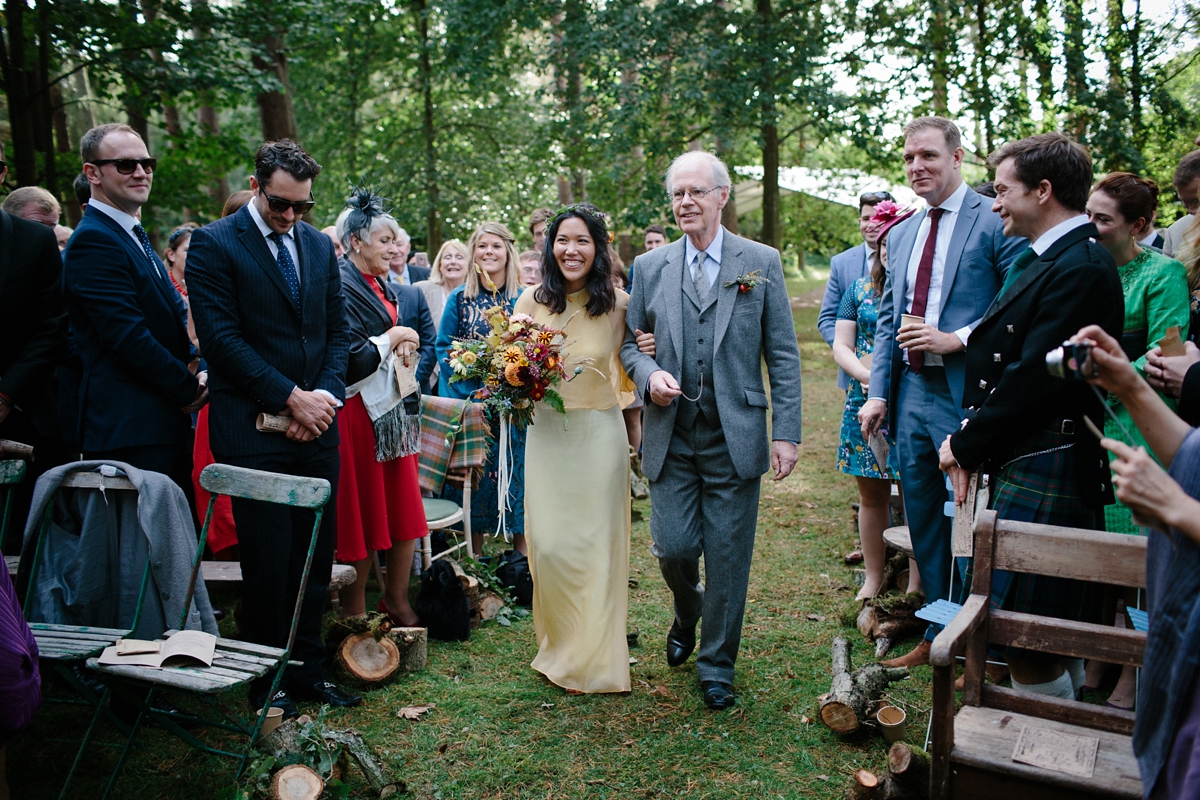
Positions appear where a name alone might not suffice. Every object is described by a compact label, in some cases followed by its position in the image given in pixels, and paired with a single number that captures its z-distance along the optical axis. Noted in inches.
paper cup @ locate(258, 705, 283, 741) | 141.0
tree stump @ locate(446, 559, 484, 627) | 208.4
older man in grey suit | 157.8
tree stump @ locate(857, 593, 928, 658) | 184.5
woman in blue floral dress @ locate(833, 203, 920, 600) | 205.3
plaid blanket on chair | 228.8
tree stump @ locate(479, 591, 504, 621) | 210.7
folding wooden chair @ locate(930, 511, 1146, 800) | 94.0
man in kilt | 120.5
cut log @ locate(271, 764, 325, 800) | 121.9
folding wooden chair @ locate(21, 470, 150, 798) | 120.6
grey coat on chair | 137.6
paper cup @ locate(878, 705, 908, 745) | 140.7
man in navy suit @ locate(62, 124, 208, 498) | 148.5
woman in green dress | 143.3
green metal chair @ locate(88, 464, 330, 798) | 118.6
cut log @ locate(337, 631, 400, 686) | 169.9
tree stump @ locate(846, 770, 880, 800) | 123.6
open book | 122.7
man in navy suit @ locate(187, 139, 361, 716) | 146.9
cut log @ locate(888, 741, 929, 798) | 119.3
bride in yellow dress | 168.4
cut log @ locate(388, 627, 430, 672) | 177.9
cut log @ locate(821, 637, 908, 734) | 145.3
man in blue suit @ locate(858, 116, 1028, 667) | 154.9
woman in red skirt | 182.2
